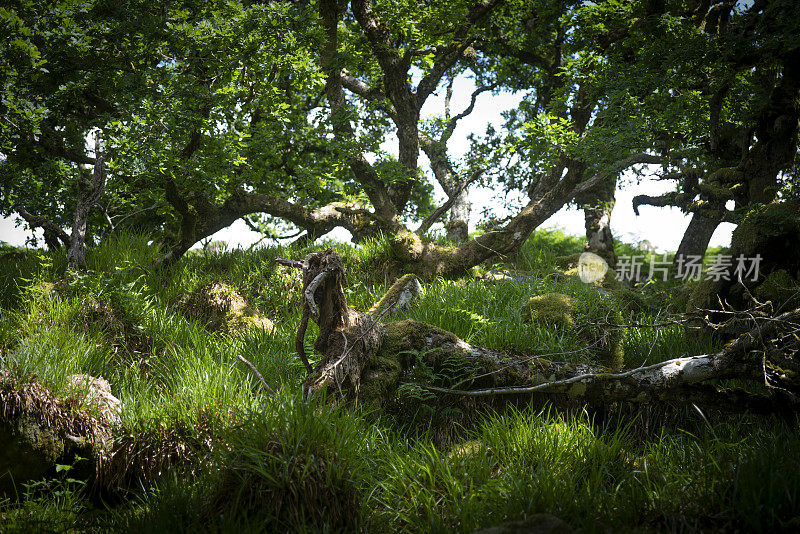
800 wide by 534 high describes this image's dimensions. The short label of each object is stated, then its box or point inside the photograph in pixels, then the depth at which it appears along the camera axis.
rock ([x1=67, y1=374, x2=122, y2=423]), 4.02
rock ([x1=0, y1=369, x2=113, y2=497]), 3.72
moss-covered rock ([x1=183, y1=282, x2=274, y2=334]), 6.61
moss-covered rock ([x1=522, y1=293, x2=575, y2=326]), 5.47
